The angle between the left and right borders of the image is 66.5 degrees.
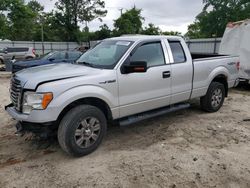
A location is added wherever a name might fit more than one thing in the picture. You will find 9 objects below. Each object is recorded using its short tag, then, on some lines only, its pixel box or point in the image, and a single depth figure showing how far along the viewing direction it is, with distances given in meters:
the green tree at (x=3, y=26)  22.25
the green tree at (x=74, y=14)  29.18
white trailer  6.78
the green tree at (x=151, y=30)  28.39
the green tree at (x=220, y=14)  20.99
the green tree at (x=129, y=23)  26.92
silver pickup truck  2.80
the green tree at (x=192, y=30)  40.24
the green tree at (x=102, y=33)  28.35
